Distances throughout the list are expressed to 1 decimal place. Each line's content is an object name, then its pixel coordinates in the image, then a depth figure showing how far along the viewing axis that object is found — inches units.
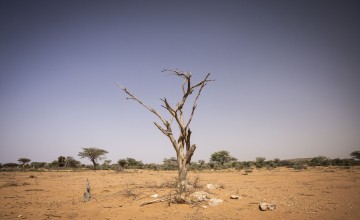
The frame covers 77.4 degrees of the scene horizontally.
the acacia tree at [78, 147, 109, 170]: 1742.1
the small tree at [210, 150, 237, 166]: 1911.0
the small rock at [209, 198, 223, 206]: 280.9
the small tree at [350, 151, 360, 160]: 1527.9
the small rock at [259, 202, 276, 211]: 249.9
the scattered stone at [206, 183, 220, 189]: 387.3
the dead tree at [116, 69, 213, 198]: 319.3
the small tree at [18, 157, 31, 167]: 2142.0
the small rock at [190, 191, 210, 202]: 293.1
